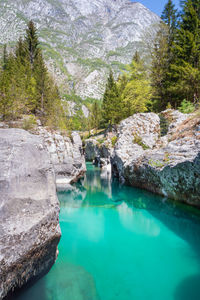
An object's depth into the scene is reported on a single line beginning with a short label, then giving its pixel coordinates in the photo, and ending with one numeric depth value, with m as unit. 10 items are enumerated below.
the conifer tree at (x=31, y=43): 30.85
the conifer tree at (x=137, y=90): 23.69
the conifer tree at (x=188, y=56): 16.83
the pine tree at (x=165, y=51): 19.78
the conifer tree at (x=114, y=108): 30.41
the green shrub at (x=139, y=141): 14.29
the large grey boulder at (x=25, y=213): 2.79
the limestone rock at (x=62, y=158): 15.67
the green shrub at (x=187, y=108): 14.26
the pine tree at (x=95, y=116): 57.69
